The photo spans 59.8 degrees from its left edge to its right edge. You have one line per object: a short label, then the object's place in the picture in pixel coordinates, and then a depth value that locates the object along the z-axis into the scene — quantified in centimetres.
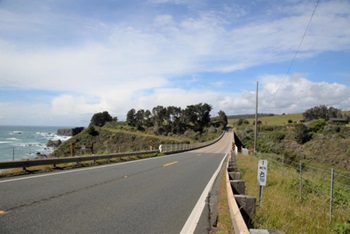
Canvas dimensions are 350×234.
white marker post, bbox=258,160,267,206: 866
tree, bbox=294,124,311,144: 7662
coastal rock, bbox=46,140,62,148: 9602
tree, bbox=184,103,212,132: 13450
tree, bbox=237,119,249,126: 16700
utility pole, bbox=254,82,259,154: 4108
